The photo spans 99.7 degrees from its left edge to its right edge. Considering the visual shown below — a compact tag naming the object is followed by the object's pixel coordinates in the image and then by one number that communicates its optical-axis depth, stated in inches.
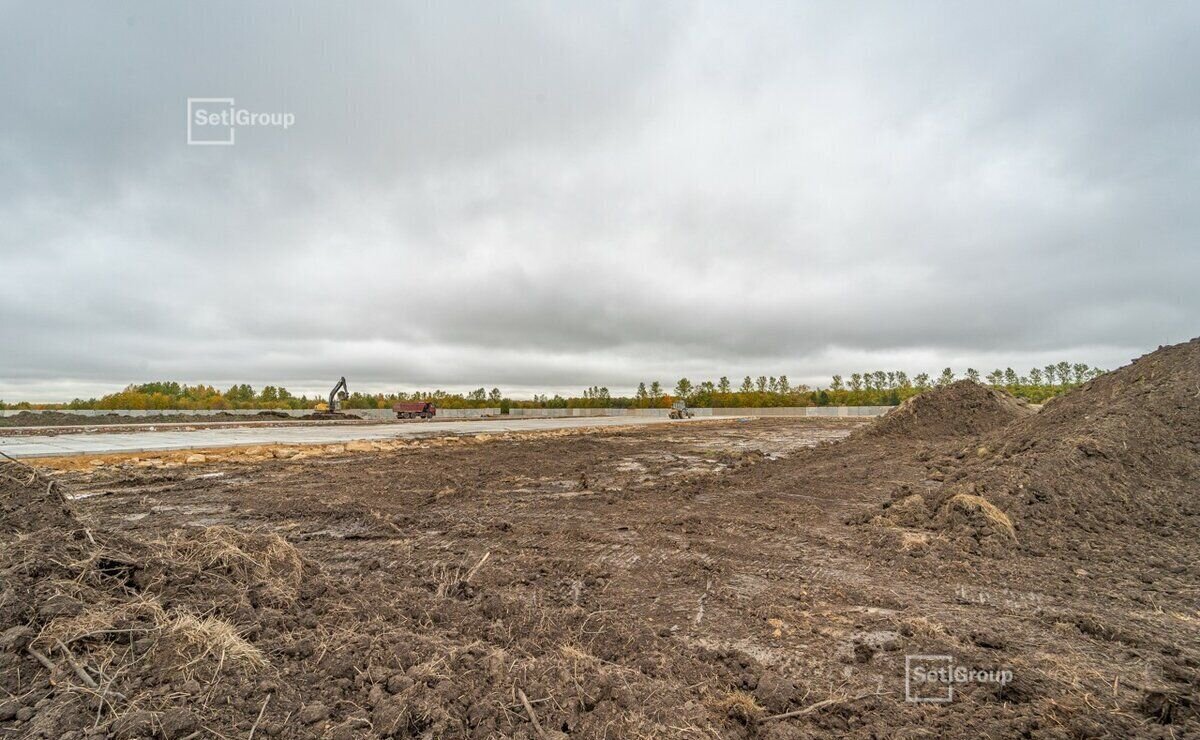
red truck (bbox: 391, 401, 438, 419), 2237.9
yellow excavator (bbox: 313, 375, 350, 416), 2181.7
